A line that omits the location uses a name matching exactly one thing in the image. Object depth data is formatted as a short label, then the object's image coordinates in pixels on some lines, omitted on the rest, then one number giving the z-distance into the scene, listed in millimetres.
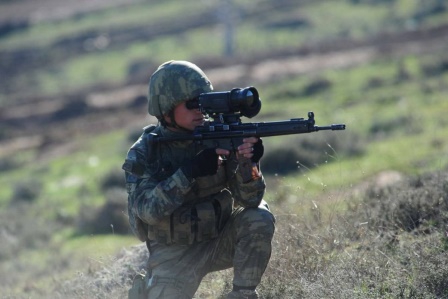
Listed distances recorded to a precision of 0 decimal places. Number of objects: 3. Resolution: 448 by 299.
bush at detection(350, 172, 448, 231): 13914
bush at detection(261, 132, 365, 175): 33062
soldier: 11687
